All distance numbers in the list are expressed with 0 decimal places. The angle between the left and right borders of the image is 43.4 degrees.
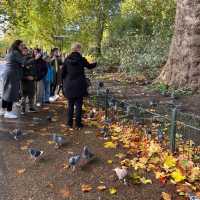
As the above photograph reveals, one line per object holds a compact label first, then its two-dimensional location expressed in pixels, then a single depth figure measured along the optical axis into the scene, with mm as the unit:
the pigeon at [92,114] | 5655
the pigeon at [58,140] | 4323
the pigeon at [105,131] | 4748
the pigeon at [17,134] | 4692
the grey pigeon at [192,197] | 2884
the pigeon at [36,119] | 5548
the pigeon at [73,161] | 3652
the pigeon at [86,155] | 3833
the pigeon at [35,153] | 3897
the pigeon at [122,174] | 3401
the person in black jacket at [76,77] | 4991
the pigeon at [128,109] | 4693
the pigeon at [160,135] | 4163
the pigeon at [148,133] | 4381
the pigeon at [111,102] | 5161
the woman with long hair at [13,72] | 5489
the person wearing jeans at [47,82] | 6848
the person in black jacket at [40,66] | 6208
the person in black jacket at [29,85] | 6021
